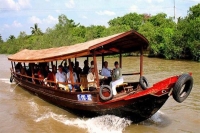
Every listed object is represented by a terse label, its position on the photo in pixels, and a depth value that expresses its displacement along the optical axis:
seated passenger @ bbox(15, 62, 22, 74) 13.33
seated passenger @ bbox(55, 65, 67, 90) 8.24
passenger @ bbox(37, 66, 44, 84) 9.86
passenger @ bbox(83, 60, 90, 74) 8.74
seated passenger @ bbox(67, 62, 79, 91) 7.84
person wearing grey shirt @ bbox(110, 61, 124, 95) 7.04
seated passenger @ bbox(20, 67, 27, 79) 11.97
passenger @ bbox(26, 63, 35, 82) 11.89
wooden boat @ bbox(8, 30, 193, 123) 5.65
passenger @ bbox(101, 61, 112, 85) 8.32
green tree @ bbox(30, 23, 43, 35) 71.56
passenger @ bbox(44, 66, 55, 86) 8.97
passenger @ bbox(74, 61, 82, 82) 8.60
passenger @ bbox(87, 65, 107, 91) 7.47
